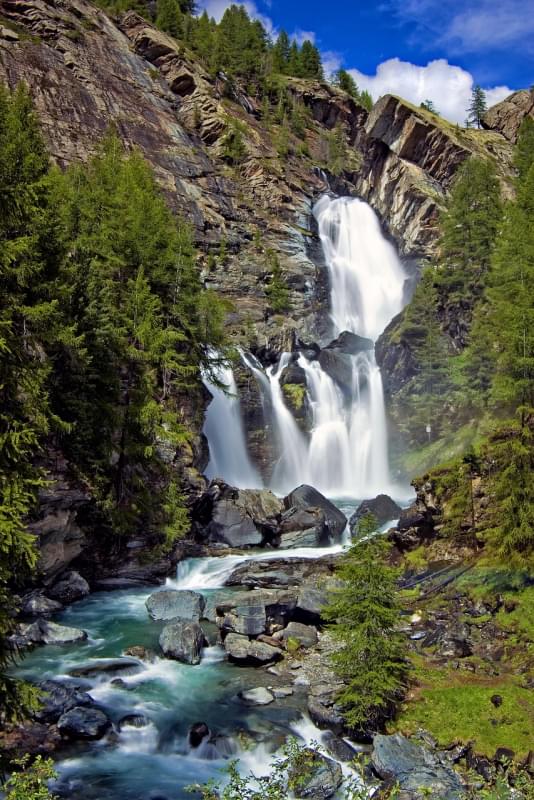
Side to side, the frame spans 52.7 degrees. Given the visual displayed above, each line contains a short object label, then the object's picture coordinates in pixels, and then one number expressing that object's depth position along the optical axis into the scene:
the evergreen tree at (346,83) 104.06
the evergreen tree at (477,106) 85.50
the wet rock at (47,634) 16.72
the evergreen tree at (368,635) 12.59
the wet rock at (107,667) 15.08
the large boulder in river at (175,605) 19.84
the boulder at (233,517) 29.55
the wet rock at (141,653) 16.44
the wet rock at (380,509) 31.31
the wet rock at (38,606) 18.64
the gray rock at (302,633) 17.64
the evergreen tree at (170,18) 79.88
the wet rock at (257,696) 14.19
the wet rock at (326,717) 12.92
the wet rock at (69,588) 20.52
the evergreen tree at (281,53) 97.69
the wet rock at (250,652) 16.44
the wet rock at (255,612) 17.98
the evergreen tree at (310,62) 99.31
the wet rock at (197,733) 12.75
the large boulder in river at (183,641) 16.47
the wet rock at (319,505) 31.22
